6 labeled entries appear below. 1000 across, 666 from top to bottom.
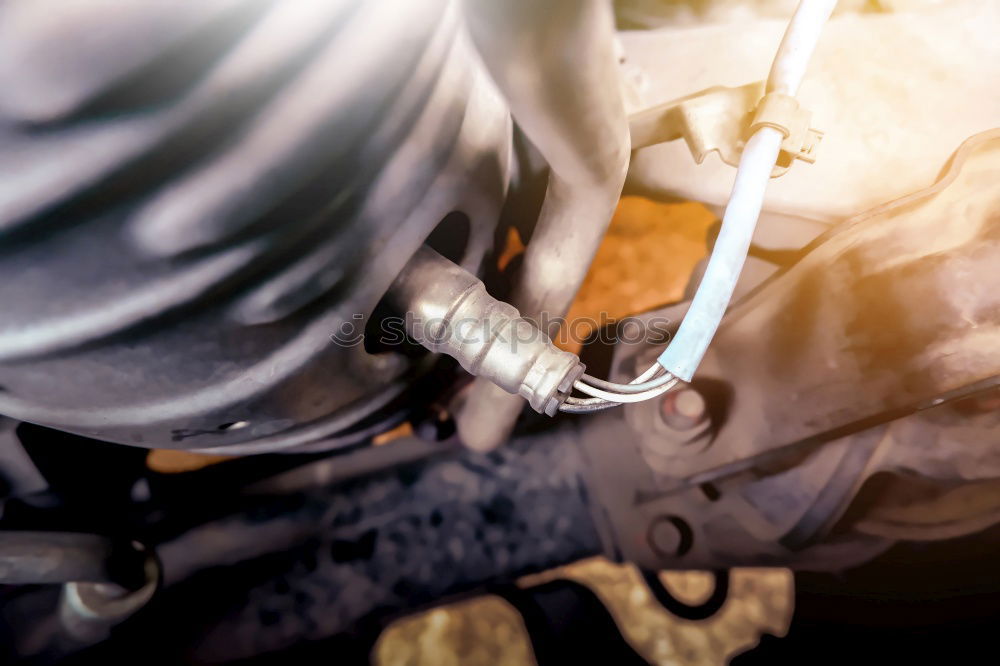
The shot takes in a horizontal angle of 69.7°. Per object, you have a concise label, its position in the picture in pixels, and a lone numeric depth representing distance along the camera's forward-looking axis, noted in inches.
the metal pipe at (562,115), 4.4
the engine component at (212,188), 4.3
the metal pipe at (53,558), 7.8
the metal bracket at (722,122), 6.7
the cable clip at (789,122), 6.2
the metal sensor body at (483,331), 6.1
